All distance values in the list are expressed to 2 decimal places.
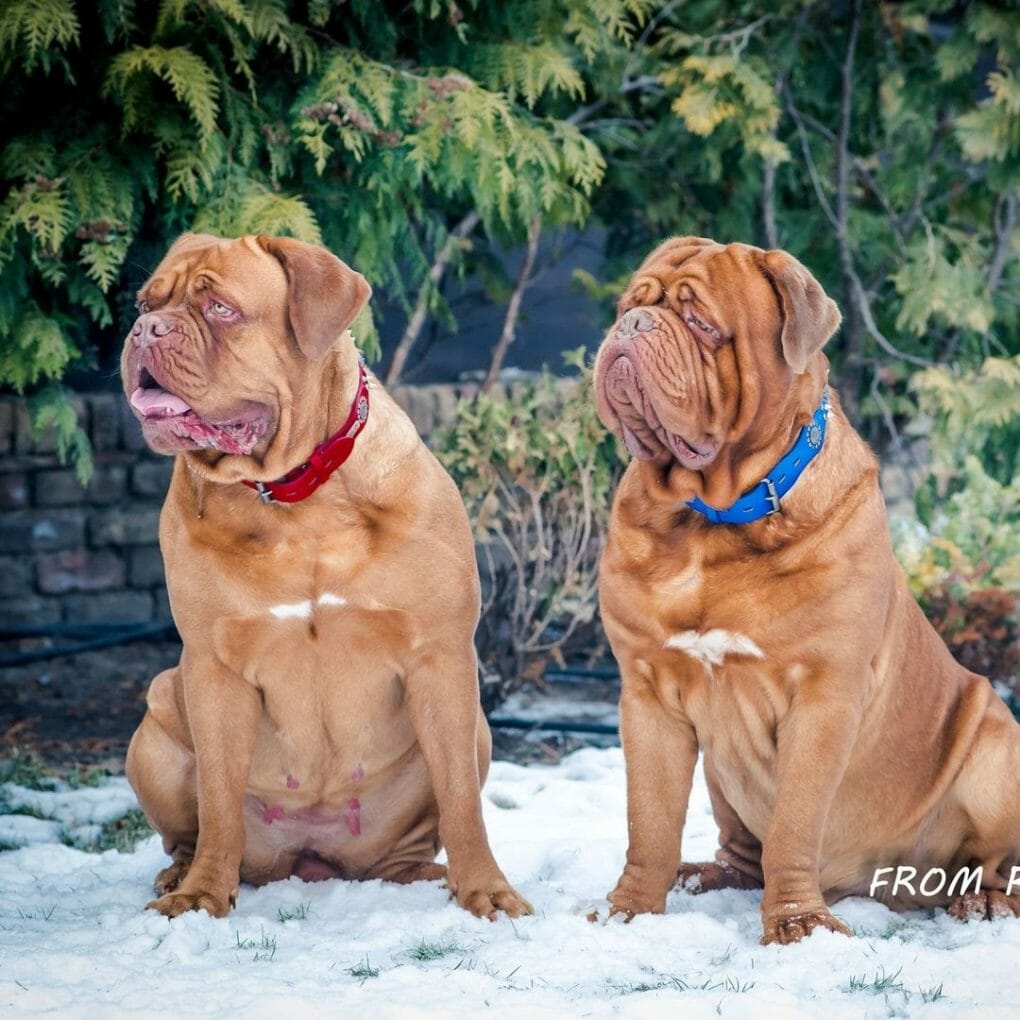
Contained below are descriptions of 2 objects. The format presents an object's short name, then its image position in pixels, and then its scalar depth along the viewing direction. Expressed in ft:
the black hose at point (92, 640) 21.38
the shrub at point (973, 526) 20.08
